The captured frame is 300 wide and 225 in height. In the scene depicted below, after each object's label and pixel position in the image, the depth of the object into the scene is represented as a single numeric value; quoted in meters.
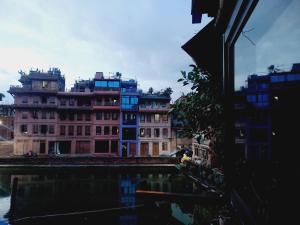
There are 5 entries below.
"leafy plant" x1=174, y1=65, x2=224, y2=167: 3.75
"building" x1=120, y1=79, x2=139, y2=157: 49.31
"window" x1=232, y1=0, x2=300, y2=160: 1.19
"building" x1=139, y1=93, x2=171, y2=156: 49.78
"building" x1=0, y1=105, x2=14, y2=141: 55.69
